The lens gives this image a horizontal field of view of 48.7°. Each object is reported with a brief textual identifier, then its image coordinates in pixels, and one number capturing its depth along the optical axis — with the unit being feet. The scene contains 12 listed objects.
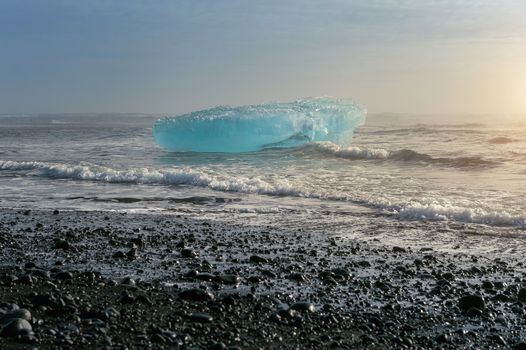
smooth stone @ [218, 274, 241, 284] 19.28
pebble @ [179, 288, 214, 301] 17.21
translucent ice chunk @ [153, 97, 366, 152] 83.25
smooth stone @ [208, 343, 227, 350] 13.02
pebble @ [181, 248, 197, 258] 23.61
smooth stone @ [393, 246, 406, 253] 25.09
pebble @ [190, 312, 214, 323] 15.12
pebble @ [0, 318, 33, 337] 13.23
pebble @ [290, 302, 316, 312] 16.24
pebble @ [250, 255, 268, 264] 22.66
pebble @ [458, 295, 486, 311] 16.96
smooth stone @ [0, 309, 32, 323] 14.20
